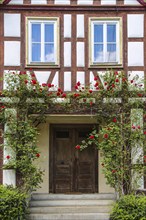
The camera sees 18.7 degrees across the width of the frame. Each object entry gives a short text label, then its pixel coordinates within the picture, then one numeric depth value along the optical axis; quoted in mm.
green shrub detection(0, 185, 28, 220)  9867
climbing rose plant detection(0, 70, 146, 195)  10953
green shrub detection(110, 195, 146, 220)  9859
